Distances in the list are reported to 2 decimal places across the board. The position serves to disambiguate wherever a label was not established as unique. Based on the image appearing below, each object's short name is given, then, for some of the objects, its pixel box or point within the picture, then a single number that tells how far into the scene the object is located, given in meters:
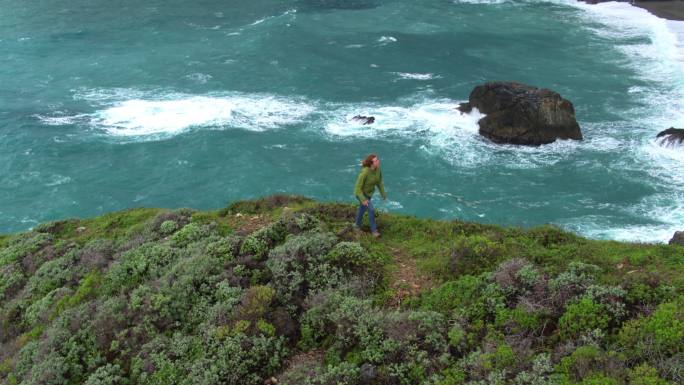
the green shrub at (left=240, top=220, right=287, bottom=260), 14.70
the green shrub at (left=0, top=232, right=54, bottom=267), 19.12
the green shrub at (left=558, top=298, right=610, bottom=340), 10.23
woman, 15.27
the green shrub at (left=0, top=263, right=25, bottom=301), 17.11
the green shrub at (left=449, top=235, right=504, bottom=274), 13.35
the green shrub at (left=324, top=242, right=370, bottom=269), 13.89
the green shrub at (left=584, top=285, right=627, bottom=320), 10.32
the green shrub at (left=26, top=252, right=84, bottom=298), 16.30
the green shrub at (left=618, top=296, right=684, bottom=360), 9.22
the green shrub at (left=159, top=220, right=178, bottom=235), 17.62
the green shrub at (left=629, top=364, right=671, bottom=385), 8.55
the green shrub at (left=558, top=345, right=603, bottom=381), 9.14
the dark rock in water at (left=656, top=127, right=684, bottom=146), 40.47
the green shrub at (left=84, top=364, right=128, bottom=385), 11.55
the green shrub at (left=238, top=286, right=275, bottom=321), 12.20
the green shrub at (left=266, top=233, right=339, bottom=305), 13.12
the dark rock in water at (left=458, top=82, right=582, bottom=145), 42.25
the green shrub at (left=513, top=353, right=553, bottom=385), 9.22
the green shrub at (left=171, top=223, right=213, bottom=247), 16.19
